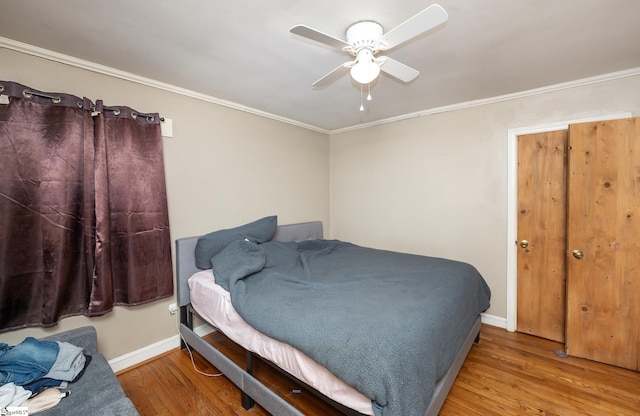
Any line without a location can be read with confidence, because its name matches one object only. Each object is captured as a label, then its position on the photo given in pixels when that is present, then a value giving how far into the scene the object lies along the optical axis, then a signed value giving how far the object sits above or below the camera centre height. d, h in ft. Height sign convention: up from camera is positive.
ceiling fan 4.37 +2.89
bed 4.08 -2.48
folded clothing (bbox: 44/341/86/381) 4.82 -3.05
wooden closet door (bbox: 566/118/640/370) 7.16 -1.48
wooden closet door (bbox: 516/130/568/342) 8.57 -1.42
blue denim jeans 4.52 -2.81
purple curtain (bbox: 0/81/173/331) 5.82 -0.14
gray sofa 4.33 -3.39
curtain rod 5.84 +2.51
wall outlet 8.44 -3.45
